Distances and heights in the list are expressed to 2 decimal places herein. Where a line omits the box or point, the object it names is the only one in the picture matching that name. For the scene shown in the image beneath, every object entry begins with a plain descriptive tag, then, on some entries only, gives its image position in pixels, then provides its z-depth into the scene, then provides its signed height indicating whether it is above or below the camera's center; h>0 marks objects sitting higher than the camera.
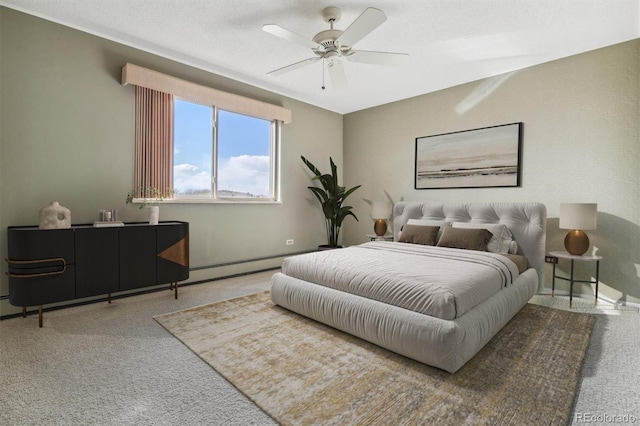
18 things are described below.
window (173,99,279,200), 3.87 +0.58
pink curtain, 3.42 +0.57
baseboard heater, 2.89 -1.08
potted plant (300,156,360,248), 5.16 +0.01
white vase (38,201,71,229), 2.60 -0.21
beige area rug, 1.53 -1.05
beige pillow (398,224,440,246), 3.79 -0.43
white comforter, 2.02 -0.57
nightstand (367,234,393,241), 4.88 -0.60
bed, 1.94 -0.66
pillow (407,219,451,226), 4.05 -0.29
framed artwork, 3.96 +0.60
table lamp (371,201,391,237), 4.86 -0.17
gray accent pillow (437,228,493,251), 3.41 -0.42
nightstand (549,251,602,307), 3.09 -0.58
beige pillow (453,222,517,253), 3.48 -0.41
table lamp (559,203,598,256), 3.06 -0.19
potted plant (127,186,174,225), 3.23 -0.03
